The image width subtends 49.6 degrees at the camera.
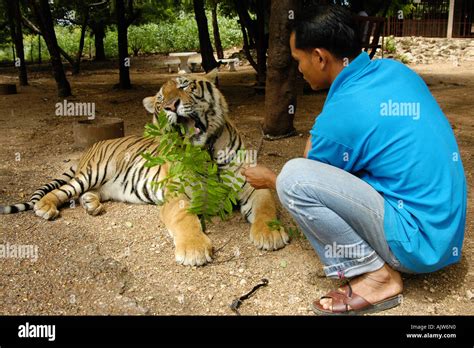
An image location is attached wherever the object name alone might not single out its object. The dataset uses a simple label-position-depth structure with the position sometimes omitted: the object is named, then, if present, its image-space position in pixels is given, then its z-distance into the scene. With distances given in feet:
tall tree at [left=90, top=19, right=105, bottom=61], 68.95
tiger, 11.54
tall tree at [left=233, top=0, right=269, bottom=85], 32.99
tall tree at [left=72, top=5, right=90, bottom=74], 54.39
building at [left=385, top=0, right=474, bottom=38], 69.87
